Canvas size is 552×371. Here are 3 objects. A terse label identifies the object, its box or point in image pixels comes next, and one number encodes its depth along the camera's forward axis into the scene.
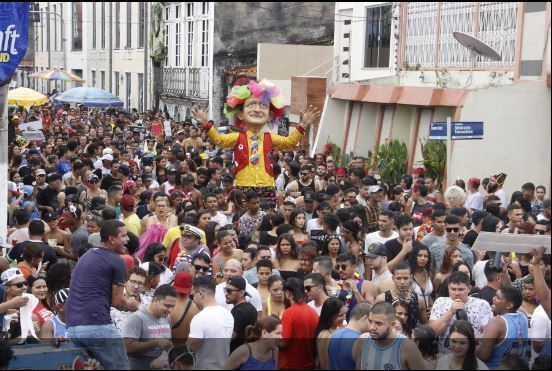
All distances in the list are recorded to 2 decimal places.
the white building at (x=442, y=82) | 14.48
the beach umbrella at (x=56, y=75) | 28.58
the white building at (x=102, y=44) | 36.22
